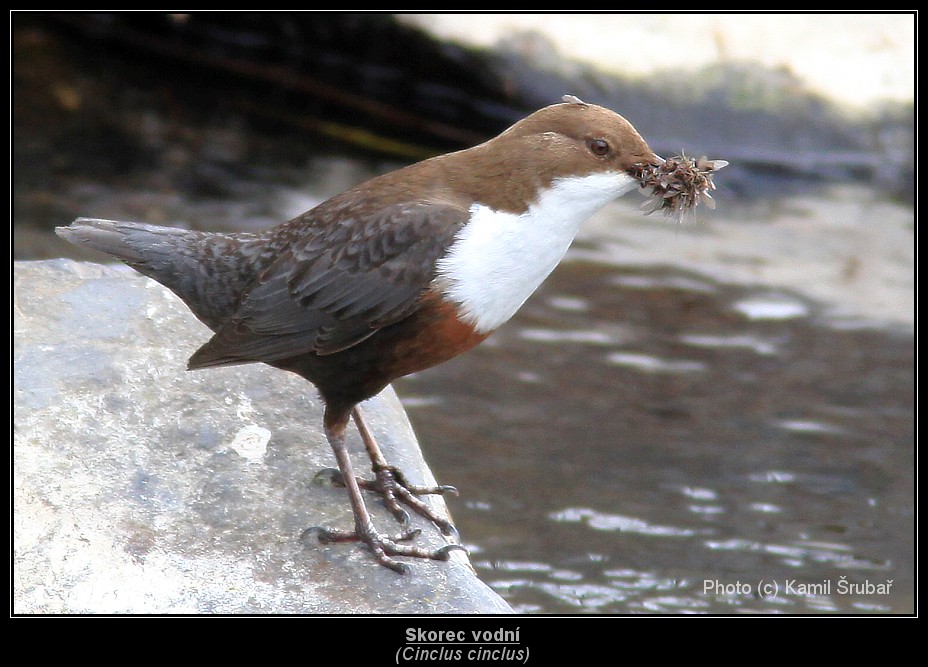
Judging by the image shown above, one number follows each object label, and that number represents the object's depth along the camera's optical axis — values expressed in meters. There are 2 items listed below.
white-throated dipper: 6.02
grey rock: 5.89
